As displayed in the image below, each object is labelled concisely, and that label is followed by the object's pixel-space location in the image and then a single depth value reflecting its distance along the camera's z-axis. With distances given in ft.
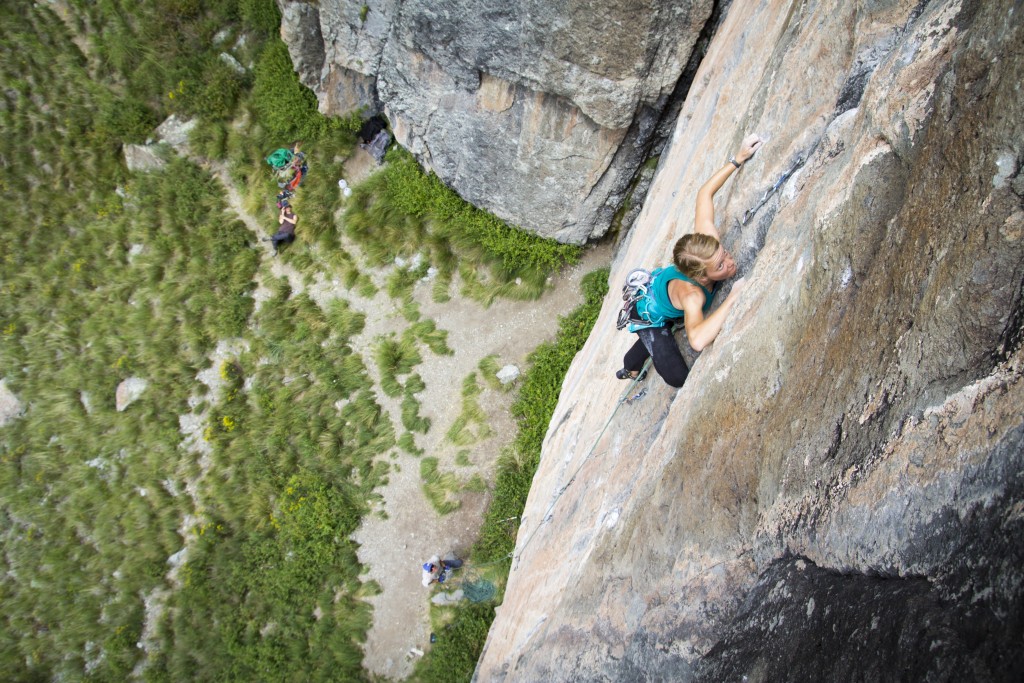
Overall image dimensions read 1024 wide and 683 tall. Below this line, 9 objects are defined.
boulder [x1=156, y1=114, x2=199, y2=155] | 38.81
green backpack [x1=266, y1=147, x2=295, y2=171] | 37.65
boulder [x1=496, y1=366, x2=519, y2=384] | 32.71
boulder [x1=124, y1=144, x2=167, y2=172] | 38.63
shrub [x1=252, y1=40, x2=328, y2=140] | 37.27
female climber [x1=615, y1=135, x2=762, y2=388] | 13.76
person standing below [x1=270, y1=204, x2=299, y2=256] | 36.70
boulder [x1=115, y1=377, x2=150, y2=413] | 36.52
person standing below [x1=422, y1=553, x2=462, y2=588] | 31.32
